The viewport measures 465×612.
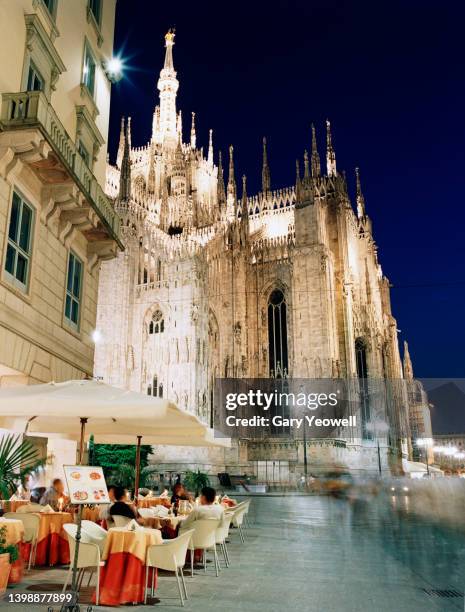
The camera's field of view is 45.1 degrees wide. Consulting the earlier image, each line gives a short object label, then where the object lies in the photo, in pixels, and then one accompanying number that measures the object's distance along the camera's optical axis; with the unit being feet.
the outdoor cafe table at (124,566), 17.34
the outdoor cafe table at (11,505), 26.84
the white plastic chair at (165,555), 17.81
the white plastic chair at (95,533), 18.84
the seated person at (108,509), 21.02
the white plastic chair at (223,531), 23.84
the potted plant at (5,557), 17.10
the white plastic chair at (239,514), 31.12
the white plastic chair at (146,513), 25.86
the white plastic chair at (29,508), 24.75
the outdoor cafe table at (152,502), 35.40
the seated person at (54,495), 29.17
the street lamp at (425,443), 187.73
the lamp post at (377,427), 133.67
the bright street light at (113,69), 49.47
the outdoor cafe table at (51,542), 23.44
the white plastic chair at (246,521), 42.92
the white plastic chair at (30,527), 22.38
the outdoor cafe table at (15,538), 19.11
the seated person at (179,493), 35.40
